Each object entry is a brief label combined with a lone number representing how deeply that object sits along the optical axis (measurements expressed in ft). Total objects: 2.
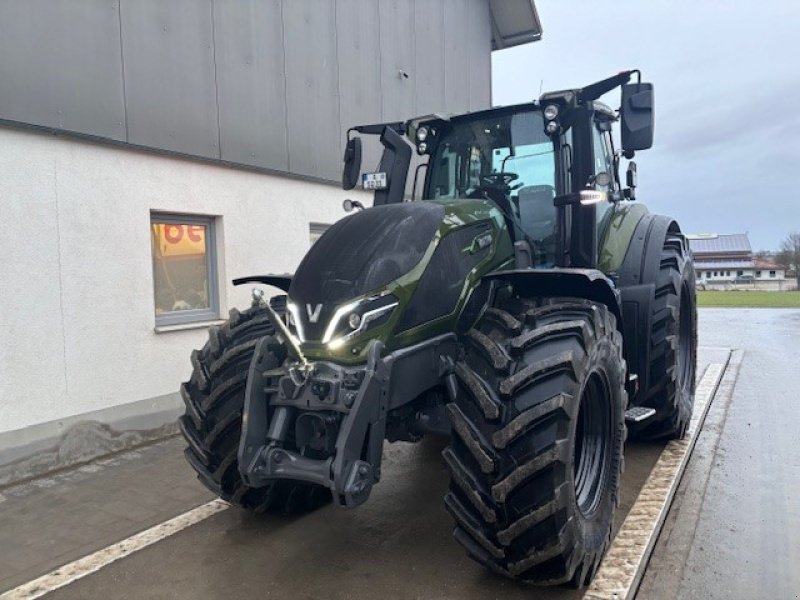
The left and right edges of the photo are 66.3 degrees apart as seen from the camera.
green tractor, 8.63
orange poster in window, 19.70
